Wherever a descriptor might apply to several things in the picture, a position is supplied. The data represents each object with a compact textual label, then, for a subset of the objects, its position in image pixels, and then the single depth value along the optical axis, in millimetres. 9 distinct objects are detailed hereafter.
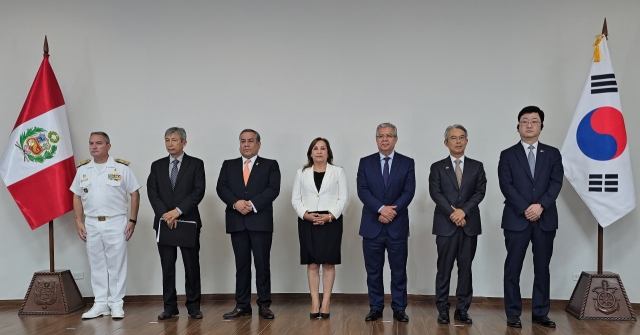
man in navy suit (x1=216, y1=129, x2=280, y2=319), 5207
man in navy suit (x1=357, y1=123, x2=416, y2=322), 5047
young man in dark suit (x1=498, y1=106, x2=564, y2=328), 4898
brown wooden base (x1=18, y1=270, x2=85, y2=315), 5531
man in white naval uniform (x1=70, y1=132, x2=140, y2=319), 5344
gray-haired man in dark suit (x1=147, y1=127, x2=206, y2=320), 5203
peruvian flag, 5723
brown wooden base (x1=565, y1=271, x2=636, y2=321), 5109
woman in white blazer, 5109
